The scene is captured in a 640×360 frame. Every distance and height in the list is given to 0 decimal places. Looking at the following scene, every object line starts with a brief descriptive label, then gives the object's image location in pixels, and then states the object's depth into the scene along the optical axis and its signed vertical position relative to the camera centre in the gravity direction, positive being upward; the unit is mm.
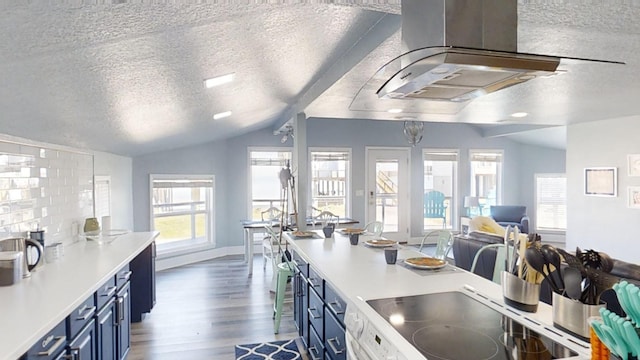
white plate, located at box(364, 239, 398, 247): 3072 -547
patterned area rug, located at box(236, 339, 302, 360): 3152 -1465
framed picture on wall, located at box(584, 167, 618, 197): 5453 -127
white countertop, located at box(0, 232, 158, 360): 1487 -591
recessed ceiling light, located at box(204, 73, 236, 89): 2812 +713
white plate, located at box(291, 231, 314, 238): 3729 -568
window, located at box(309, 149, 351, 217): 7750 -96
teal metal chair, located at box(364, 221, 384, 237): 4219 -602
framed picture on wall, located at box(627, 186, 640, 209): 5183 -334
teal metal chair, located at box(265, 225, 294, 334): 3553 -1017
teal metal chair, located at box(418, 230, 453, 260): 3289 -594
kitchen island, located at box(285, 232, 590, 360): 1329 -570
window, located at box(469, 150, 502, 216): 8633 -80
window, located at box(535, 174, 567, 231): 8633 -629
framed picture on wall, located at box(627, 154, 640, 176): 5172 +100
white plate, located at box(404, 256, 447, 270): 2312 -544
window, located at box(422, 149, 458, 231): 8359 -153
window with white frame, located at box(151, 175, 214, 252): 6359 -576
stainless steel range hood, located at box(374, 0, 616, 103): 1271 +428
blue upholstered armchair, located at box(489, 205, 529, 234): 8164 -860
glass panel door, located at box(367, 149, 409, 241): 8055 -324
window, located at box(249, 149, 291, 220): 7430 -59
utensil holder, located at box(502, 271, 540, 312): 1541 -483
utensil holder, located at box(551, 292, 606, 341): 1240 -473
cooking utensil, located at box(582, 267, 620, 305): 1220 -357
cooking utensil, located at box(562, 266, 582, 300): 1235 -353
